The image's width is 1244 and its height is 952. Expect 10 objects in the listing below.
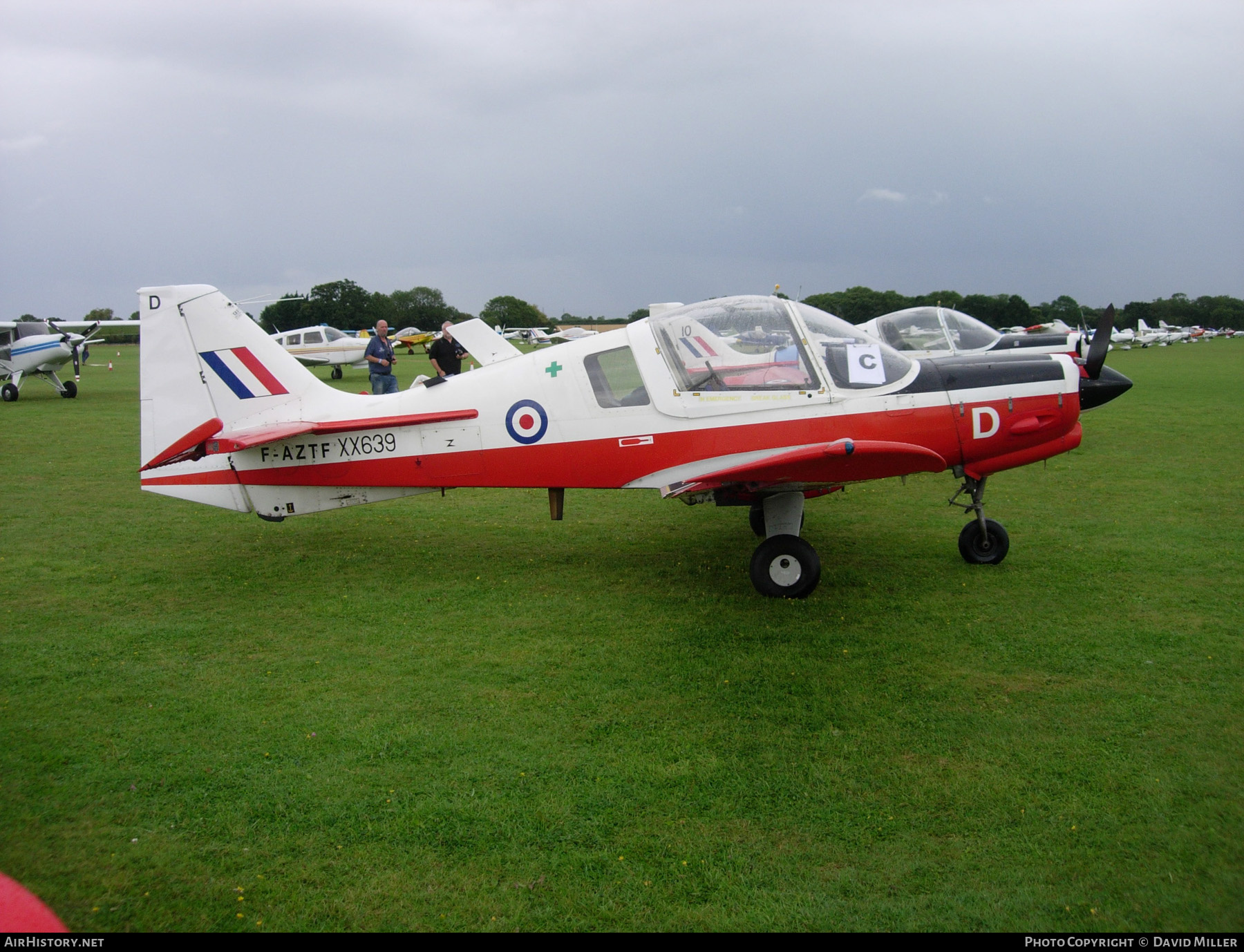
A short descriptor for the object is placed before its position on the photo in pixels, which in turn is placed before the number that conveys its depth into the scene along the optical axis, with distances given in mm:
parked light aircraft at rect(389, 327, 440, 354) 45172
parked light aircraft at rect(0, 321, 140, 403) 21500
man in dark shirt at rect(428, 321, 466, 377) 12617
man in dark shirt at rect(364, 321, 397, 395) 12961
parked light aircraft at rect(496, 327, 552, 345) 61375
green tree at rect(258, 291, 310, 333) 63816
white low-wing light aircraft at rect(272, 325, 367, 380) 30891
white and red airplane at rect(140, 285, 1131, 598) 6066
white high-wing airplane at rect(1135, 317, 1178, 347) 62778
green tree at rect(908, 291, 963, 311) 49625
